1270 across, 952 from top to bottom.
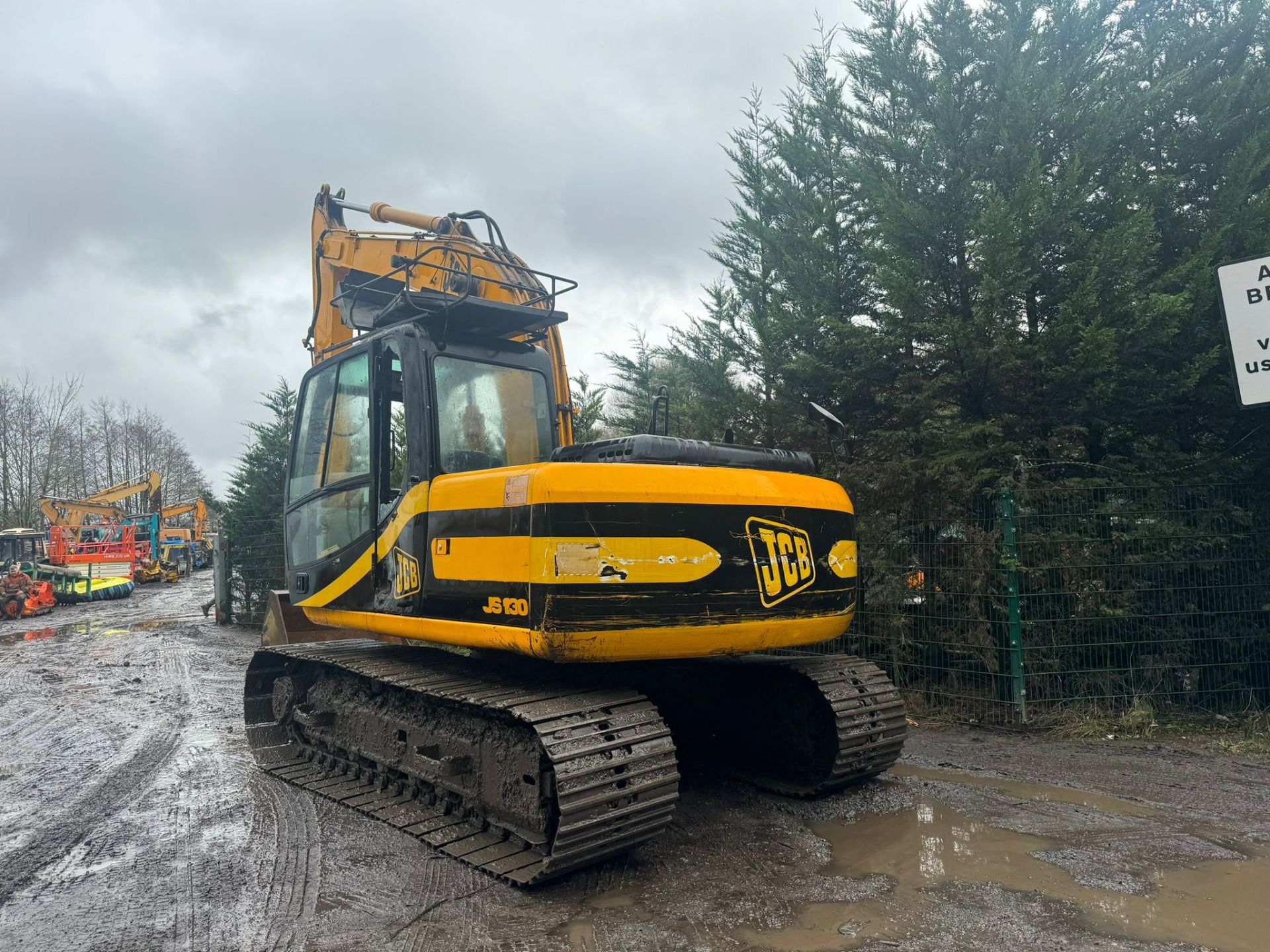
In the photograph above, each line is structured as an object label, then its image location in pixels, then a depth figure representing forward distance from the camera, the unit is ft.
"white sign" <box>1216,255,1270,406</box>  18.48
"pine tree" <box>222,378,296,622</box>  47.03
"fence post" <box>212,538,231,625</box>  48.47
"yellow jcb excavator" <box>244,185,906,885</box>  11.83
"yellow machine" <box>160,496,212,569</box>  106.22
